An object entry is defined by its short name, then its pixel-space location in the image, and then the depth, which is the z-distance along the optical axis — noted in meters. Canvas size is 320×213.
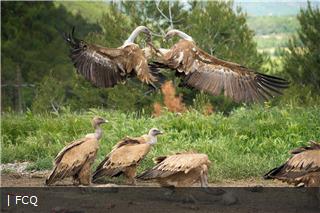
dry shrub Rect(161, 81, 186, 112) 28.13
